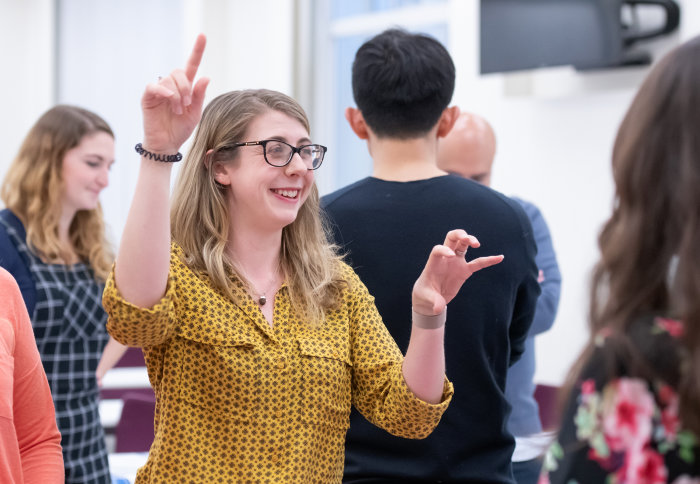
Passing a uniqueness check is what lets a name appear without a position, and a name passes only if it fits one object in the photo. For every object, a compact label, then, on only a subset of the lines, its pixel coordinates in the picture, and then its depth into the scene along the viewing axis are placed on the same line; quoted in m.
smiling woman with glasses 3.41
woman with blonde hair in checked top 4.55
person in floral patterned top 2.98
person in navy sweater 3.78
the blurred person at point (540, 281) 4.13
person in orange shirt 3.51
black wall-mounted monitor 5.91
